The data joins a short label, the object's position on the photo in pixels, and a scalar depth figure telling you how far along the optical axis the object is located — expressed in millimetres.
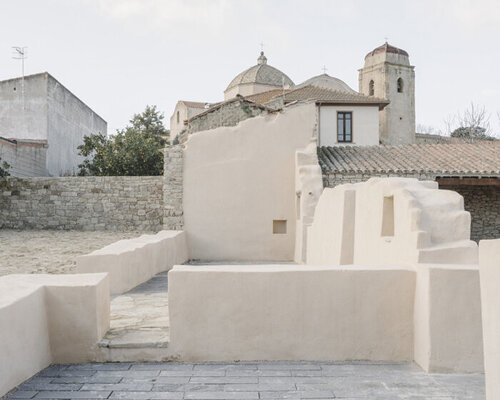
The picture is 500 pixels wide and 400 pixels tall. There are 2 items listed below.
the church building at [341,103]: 14570
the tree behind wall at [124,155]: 20203
